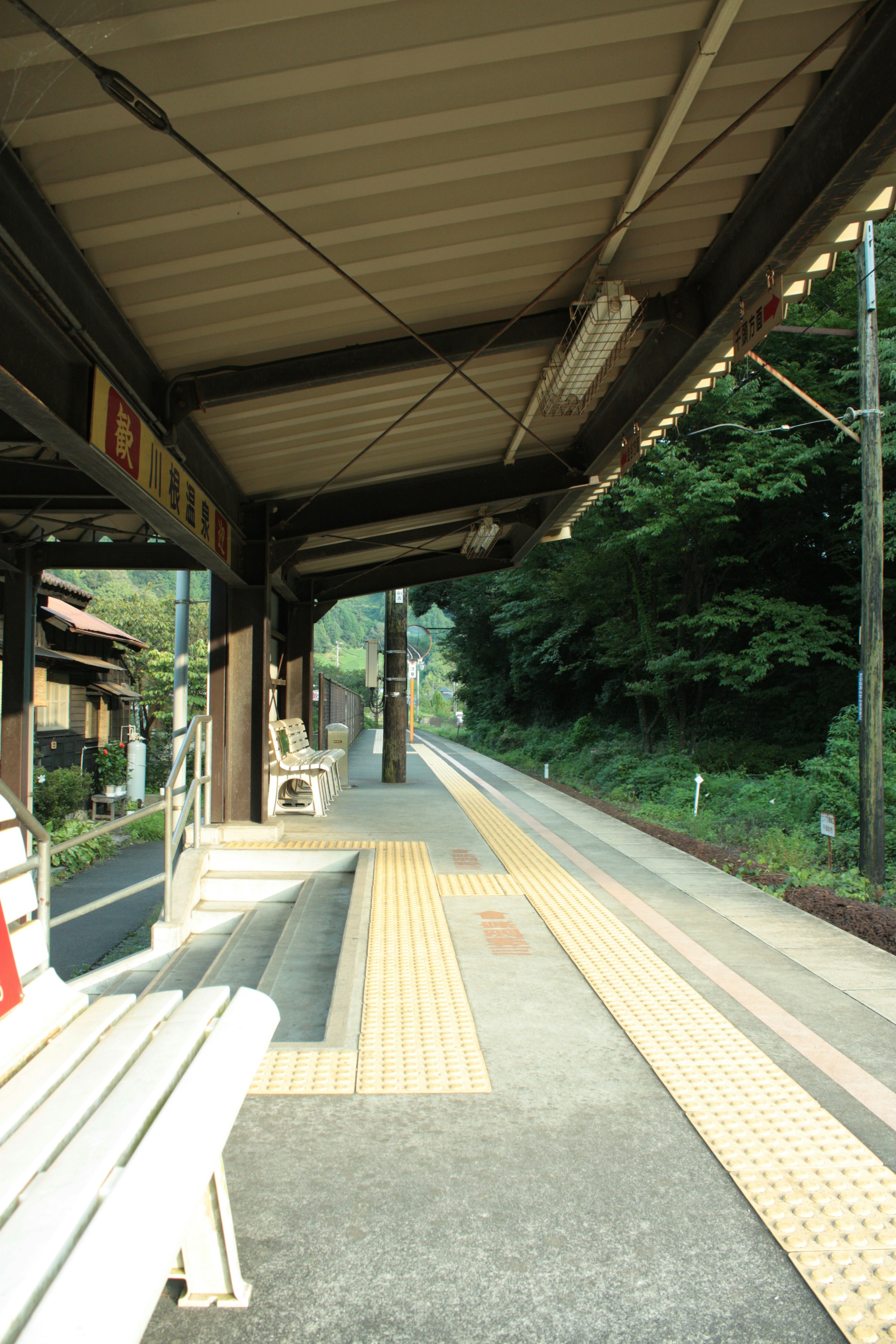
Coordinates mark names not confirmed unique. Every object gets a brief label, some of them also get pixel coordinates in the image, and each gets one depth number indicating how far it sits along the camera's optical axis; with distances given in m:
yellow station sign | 3.61
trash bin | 16.17
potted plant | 20.28
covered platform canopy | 2.60
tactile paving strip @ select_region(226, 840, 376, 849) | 6.78
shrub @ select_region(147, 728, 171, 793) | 23.55
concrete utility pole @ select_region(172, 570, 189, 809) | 9.66
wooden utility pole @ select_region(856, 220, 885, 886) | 8.74
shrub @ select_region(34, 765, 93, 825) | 15.40
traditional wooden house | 17.78
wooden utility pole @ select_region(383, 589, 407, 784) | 13.66
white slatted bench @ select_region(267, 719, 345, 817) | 8.83
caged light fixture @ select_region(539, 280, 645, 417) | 4.20
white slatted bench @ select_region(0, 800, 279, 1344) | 1.17
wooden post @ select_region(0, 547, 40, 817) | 8.19
